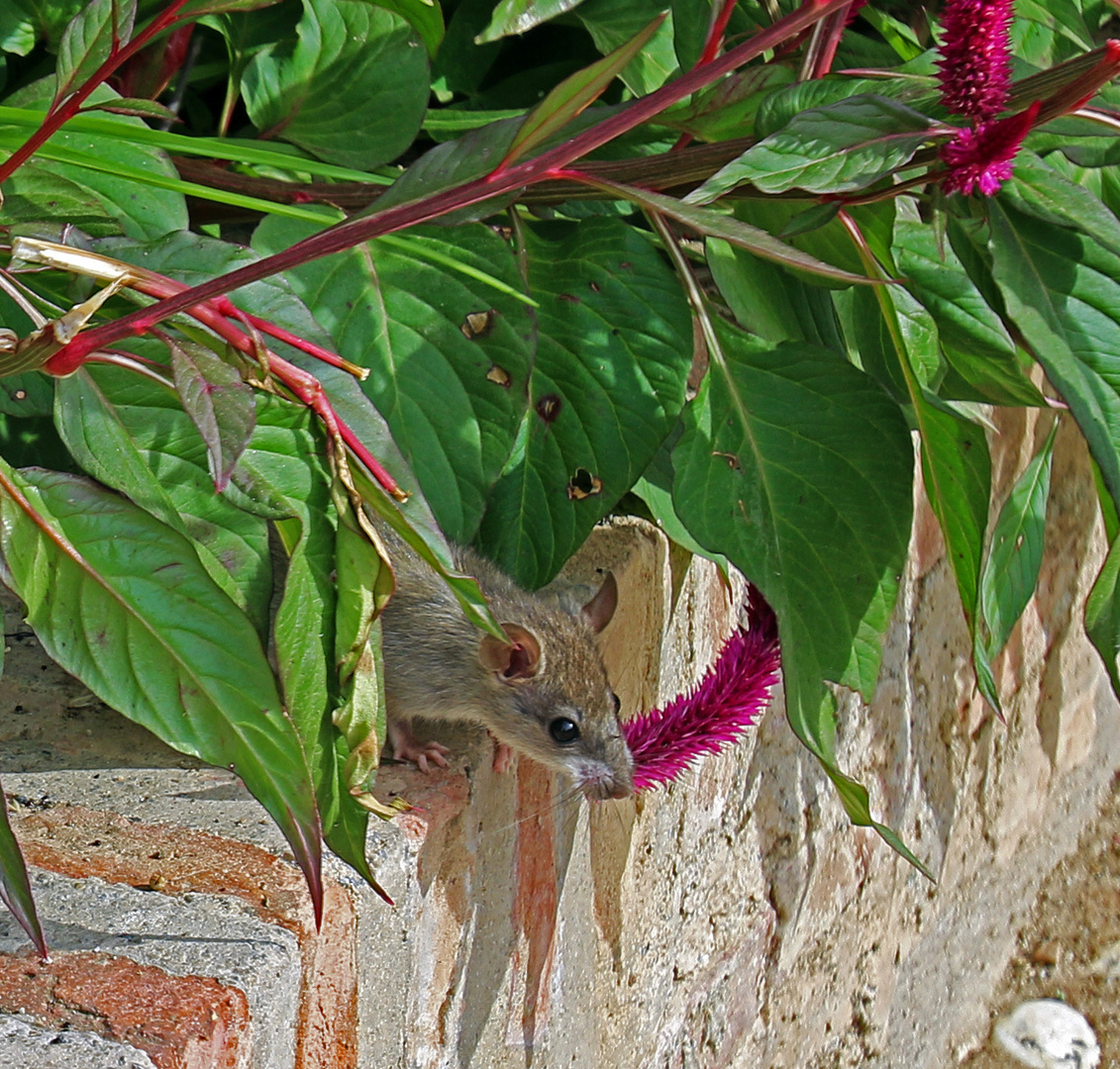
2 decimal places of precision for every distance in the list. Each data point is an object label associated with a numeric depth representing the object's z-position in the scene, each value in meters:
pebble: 7.73
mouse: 4.25
